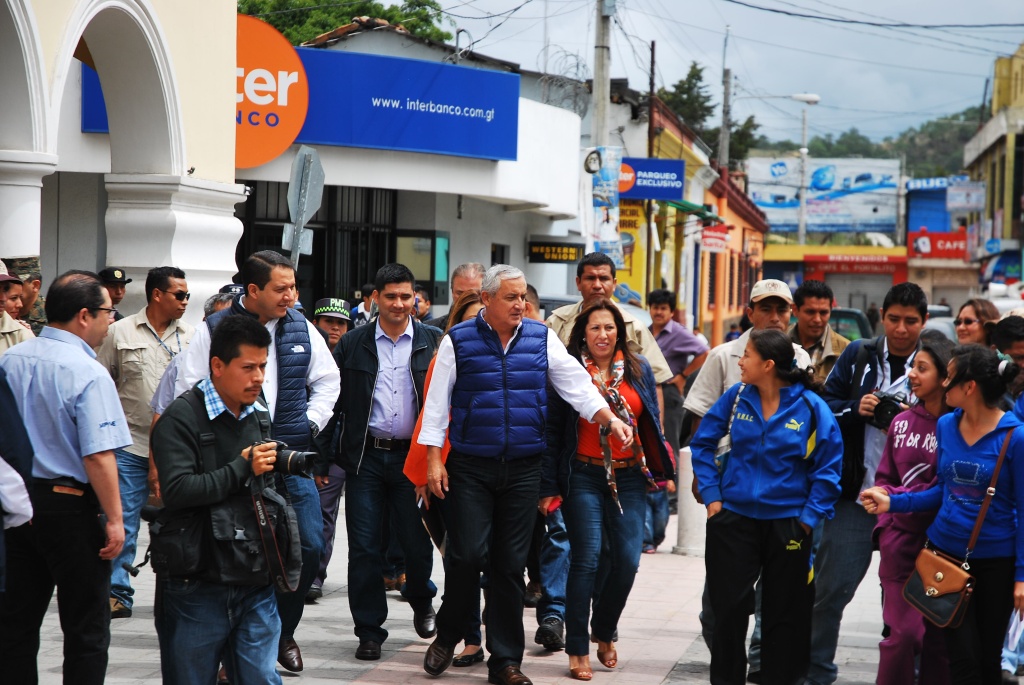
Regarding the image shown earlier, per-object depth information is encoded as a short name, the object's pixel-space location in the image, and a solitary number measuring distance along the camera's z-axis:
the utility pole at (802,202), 65.41
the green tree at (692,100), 61.12
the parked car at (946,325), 22.53
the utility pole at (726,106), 35.78
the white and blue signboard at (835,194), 83.31
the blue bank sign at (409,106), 17.39
